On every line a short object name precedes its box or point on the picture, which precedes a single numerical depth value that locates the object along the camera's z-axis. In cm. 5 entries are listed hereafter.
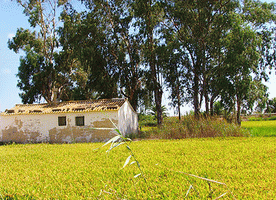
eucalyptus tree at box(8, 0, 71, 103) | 2641
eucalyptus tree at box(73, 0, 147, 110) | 2364
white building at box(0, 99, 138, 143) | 1802
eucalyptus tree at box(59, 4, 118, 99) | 2289
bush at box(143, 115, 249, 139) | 1511
